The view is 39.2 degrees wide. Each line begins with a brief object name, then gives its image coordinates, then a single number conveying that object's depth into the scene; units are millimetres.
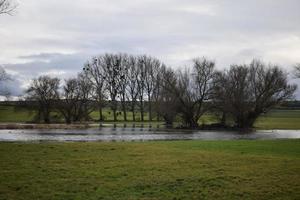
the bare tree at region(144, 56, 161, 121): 114038
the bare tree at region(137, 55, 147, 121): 114750
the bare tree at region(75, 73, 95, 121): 102000
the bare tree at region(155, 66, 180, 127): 85312
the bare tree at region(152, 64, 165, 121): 92169
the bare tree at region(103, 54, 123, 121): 112375
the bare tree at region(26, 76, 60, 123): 97938
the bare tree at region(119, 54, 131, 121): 113500
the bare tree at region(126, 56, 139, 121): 114625
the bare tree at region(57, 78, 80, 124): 98250
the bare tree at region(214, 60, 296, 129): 81562
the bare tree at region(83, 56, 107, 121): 109375
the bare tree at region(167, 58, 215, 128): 84188
